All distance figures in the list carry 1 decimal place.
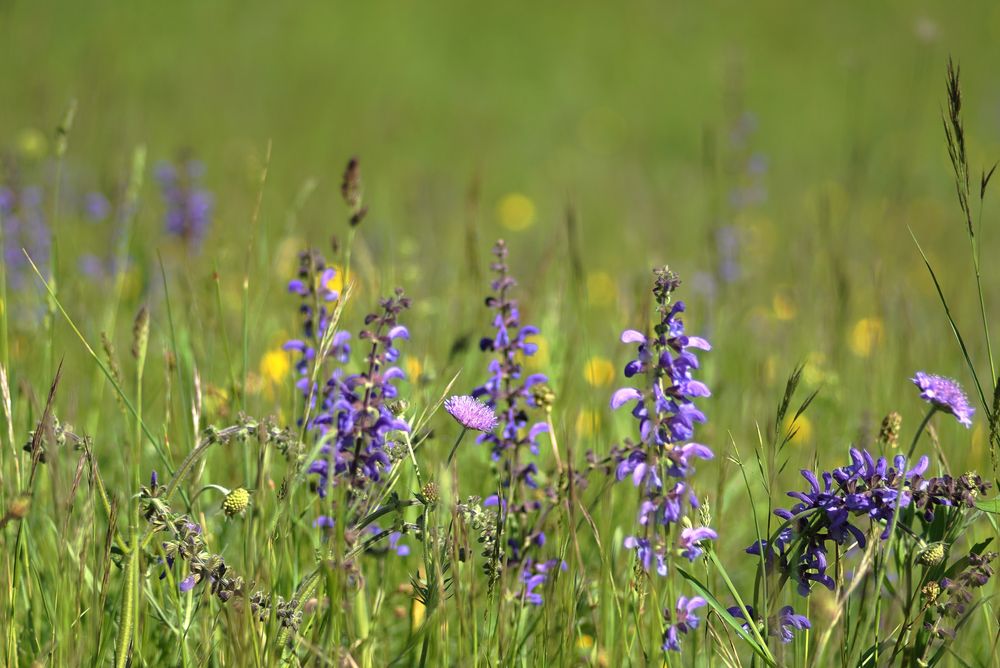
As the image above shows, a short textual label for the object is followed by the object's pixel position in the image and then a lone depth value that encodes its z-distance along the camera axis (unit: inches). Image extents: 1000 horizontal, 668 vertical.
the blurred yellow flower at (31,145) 439.5
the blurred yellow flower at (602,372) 237.3
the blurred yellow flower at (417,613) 158.8
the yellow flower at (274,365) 223.6
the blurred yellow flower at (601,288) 425.7
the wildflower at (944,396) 116.4
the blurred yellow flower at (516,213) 631.8
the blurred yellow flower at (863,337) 236.2
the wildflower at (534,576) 132.6
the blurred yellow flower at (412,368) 204.5
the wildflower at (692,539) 115.3
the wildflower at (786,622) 115.6
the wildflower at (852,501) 112.0
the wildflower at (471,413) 110.3
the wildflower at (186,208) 362.6
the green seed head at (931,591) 112.3
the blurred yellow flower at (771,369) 262.4
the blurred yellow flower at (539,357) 280.1
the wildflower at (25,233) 310.3
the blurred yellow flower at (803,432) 256.4
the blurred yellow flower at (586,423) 201.6
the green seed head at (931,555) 113.3
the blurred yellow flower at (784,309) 328.8
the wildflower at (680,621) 118.0
